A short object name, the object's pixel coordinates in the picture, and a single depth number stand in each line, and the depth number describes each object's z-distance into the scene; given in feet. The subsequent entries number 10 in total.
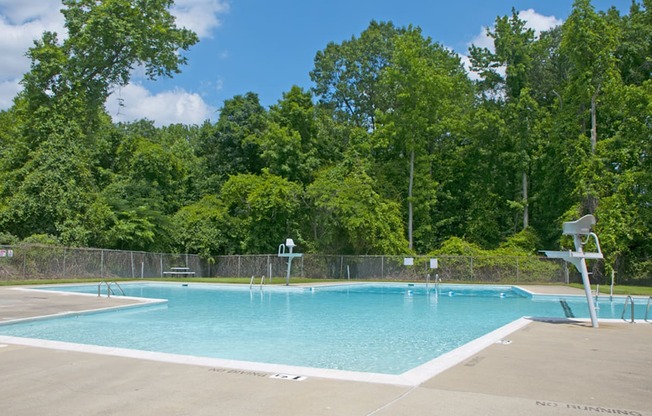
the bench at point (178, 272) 113.60
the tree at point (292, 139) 123.13
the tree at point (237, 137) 138.72
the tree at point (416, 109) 120.88
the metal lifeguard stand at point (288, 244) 83.28
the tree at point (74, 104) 98.94
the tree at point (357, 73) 148.46
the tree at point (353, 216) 109.60
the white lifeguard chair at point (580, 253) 34.32
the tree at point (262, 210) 115.44
